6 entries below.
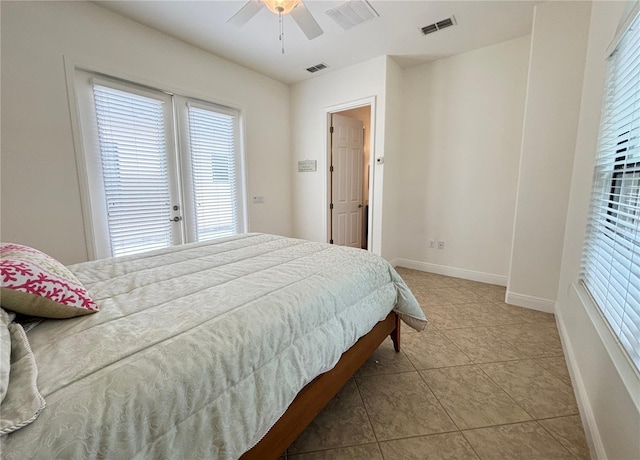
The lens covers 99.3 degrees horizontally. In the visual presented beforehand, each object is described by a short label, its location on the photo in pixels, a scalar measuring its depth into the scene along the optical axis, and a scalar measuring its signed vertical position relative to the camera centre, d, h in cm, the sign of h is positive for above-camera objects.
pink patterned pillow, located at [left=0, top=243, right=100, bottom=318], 86 -32
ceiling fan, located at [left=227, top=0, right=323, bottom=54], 182 +124
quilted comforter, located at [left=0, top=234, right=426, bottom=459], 63 -49
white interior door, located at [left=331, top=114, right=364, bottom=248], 417 +16
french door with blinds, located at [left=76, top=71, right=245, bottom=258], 251 +27
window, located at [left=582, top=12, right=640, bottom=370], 111 -9
